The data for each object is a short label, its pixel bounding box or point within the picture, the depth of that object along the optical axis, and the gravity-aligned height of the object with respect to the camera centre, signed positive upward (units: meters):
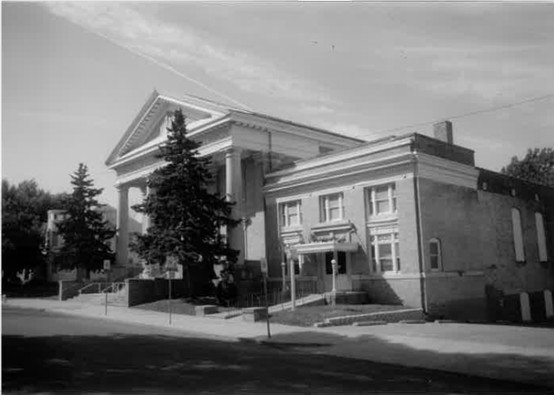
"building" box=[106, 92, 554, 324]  25.58 +3.09
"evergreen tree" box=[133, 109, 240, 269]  26.81 +3.25
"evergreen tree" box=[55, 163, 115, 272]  32.69 +2.45
